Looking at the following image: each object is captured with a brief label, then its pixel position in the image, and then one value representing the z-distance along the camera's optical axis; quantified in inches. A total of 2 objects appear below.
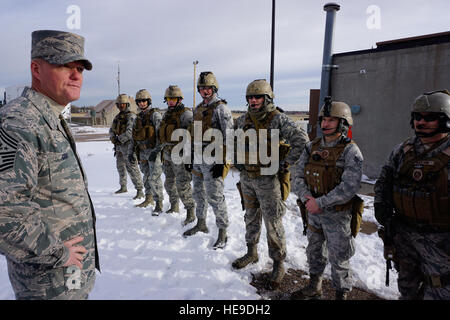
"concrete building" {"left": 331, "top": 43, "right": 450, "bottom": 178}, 308.3
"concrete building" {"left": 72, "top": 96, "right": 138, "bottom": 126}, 1857.8
